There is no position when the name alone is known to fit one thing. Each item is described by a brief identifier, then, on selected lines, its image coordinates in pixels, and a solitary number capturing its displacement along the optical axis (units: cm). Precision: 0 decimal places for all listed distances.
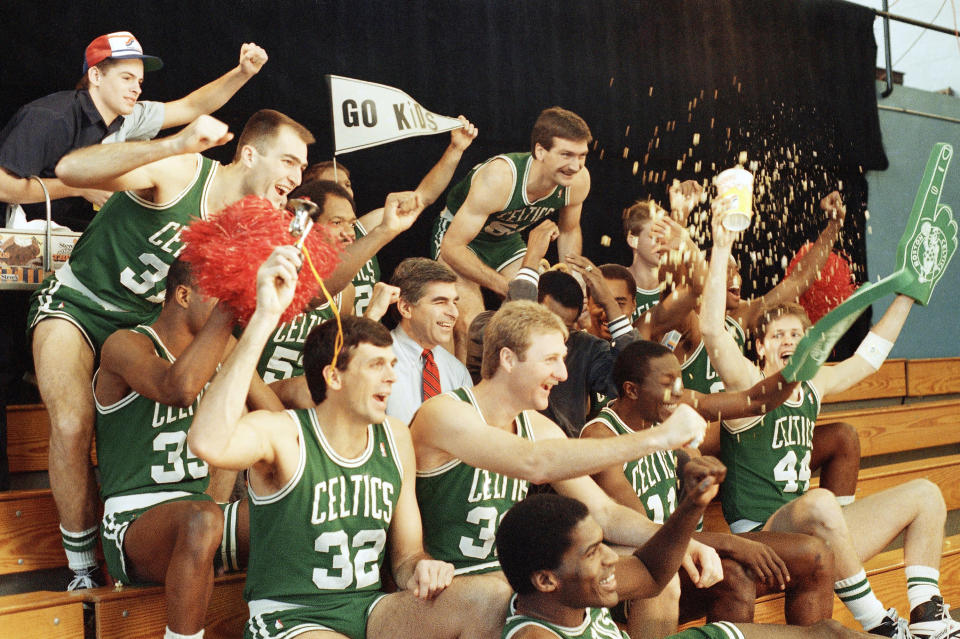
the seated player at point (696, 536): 275
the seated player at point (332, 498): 199
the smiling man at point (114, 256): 257
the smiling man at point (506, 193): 406
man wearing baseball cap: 302
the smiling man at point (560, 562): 210
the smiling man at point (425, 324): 332
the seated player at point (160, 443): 233
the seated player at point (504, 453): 240
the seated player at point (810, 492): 308
